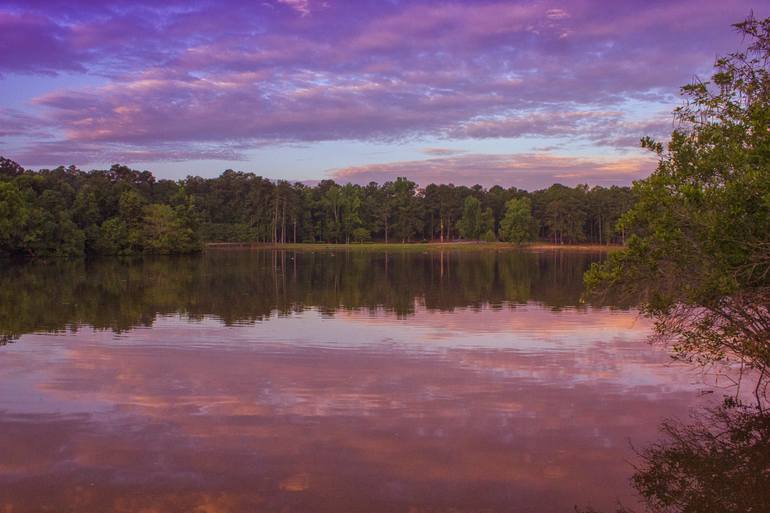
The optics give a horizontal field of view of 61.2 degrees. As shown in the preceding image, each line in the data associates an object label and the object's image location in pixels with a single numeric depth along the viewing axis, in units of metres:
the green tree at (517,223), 144.12
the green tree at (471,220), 158.00
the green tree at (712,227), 11.41
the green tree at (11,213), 69.20
